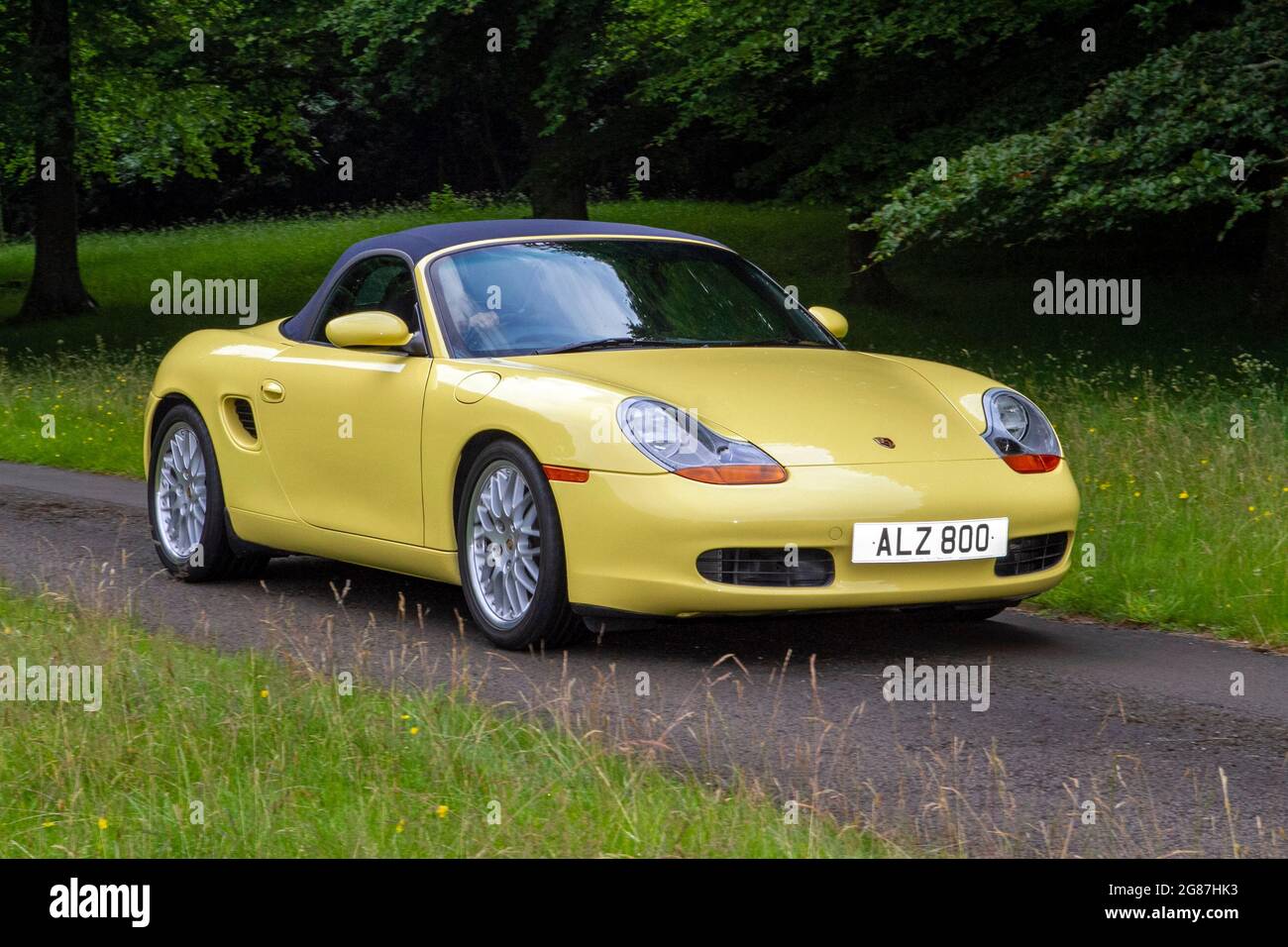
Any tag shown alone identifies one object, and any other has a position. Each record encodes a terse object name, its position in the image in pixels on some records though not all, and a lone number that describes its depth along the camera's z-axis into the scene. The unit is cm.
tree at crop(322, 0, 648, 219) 2184
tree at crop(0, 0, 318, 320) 2416
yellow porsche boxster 592
